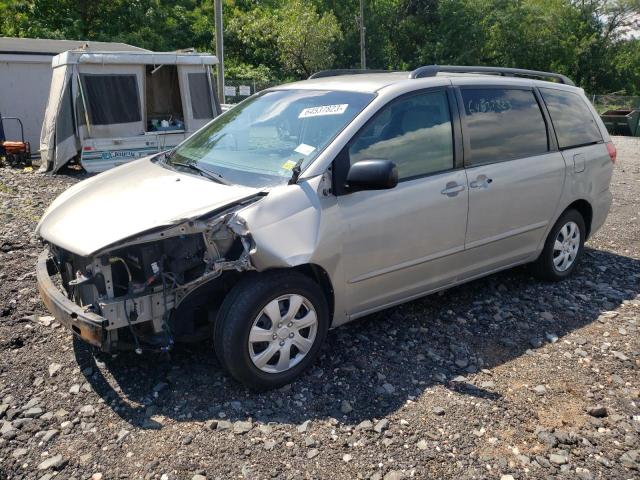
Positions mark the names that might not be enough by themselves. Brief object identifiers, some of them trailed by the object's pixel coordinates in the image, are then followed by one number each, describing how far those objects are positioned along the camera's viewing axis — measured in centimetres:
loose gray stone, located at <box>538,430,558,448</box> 312
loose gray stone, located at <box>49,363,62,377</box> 367
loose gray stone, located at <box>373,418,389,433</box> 320
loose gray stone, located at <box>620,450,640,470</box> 297
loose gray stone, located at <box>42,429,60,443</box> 308
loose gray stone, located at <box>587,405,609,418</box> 339
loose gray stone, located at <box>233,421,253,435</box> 316
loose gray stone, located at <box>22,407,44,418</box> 328
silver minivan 328
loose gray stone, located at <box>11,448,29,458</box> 296
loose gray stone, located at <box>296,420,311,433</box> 319
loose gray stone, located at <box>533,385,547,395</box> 361
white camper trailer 1127
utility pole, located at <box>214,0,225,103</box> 1499
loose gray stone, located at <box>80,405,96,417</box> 328
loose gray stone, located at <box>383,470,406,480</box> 285
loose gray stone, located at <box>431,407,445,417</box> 335
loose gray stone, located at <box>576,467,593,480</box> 289
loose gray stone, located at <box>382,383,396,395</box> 355
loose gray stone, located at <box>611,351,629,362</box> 404
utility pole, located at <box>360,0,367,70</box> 3477
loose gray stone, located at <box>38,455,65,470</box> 288
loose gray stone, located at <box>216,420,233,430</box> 318
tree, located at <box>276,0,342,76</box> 3197
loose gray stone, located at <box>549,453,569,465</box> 299
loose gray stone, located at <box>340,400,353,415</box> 336
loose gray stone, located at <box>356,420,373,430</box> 321
